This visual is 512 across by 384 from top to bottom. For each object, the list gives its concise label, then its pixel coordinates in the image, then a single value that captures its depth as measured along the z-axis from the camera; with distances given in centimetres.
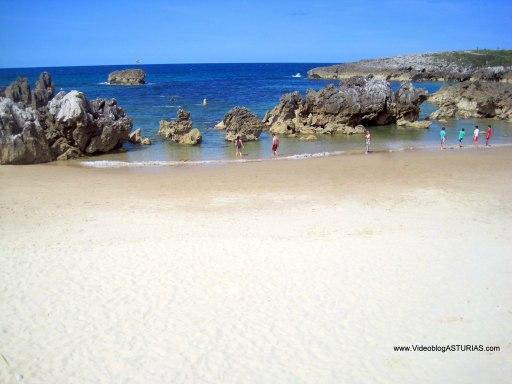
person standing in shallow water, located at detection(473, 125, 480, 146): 2985
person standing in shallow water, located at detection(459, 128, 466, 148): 2952
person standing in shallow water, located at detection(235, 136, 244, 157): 2774
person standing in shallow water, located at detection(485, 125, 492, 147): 3032
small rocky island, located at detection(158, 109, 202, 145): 3180
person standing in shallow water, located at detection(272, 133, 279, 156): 2786
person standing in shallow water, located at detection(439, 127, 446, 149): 2923
